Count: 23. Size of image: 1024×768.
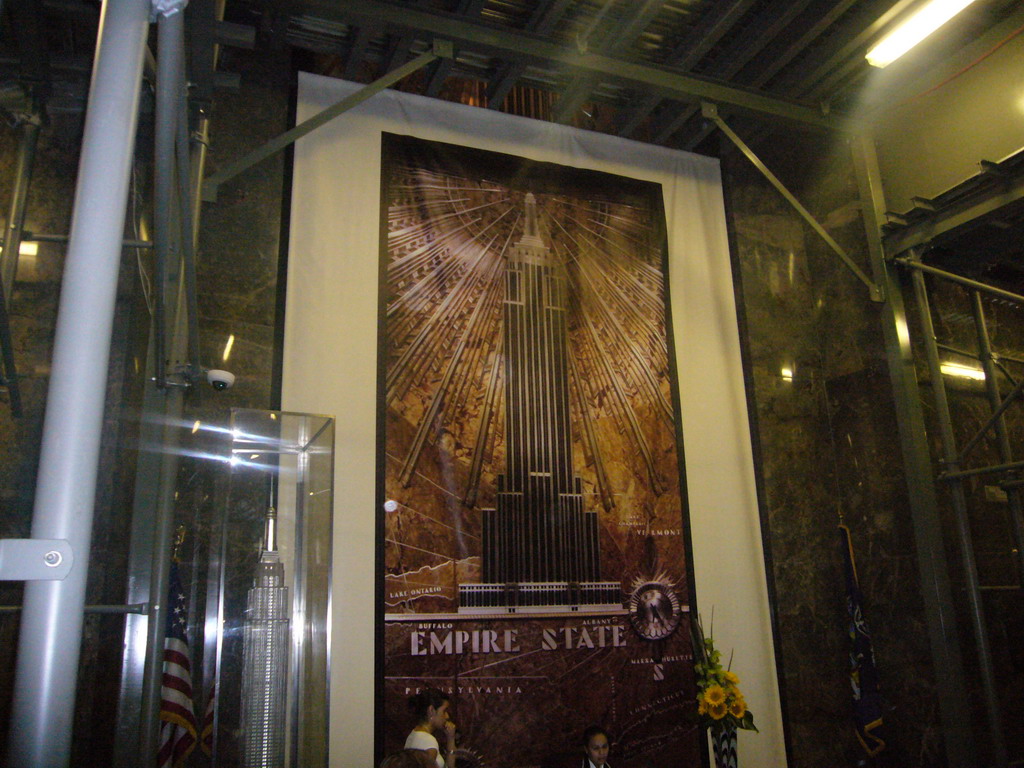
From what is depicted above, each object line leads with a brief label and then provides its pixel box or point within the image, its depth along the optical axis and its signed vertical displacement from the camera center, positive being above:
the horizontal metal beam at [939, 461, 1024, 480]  4.61 +0.50
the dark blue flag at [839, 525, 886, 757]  5.23 -0.84
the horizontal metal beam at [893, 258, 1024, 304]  4.84 +1.80
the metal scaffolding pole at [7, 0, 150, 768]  1.04 +0.27
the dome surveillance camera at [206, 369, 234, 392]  3.96 +1.02
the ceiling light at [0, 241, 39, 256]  4.04 +1.75
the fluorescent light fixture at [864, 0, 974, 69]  4.38 +3.05
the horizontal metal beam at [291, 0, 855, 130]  4.71 +3.36
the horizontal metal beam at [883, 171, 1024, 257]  4.88 +2.25
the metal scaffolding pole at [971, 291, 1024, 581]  4.92 +1.12
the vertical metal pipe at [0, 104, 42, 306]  3.68 +1.90
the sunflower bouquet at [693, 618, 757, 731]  4.71 -0.84
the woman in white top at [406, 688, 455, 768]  4.21 -0.79
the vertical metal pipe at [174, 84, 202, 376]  2.17 +1.21
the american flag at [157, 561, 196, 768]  3.40 -0.54
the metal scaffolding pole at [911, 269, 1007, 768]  4.72 +0.10
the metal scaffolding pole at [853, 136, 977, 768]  4.93 +0.41
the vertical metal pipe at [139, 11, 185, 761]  1.97 +0.29
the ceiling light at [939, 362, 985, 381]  5.83 +1.38
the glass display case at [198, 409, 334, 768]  2.93 -0.10
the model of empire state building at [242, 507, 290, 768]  2.92 -0.34
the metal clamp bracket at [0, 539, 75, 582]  1.02 +0.03
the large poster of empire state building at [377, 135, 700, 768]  4.65 +0.65
